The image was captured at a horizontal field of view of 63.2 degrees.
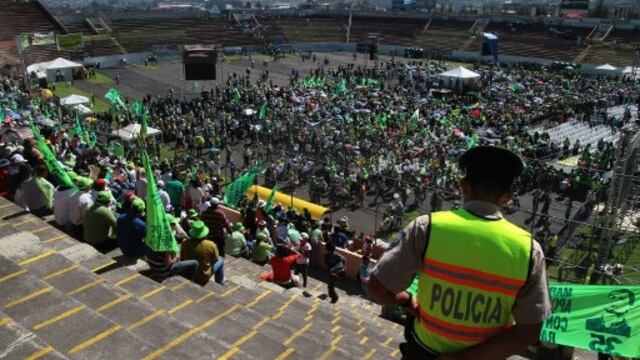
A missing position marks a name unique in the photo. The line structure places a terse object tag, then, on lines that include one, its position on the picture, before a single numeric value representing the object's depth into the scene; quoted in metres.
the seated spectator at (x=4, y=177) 10.31
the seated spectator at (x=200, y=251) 7.85
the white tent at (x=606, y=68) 44.35
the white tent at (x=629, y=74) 39.09
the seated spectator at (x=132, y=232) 7.76
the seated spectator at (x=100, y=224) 8.10
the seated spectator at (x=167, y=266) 7.46
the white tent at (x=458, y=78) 39.81
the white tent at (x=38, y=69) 39.64
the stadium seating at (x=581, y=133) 28.69
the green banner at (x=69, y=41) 39.09
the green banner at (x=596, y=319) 6.95
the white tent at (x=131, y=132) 24.05
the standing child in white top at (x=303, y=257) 11.02
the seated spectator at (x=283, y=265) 9.78
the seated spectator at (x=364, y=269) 11.66
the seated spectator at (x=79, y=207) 8.67
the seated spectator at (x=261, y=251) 10.94
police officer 2.41
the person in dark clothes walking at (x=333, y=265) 10.96
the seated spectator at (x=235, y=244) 10.63
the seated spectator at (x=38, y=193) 9.20
